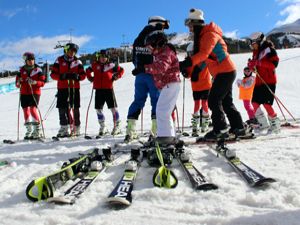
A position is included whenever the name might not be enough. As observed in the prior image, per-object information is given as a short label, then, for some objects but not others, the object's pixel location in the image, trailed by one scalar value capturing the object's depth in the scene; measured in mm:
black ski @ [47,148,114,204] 2777
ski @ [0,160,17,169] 4589
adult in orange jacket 5363
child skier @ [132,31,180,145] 4598
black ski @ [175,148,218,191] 3066
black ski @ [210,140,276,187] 3029
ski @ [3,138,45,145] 7388
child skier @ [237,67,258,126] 8375
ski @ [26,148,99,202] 2941
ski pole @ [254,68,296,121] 6762
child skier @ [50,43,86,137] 7844
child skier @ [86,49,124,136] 8016
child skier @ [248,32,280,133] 6691
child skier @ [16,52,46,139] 7922
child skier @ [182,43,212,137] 7062
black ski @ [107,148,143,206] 2693
